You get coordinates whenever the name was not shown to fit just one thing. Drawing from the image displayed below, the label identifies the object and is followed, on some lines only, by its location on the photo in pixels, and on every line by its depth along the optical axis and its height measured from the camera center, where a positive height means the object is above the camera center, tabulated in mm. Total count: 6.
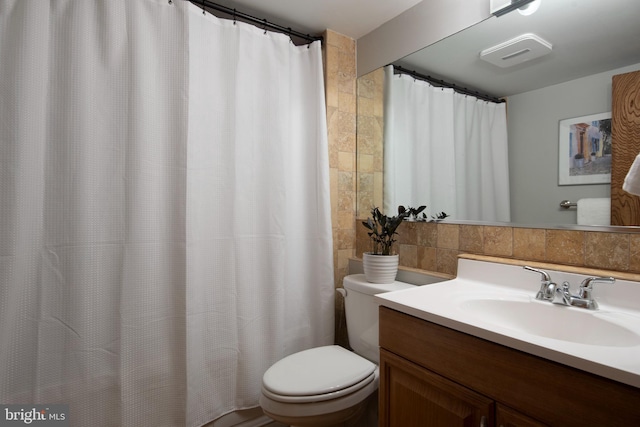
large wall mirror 1097 +506
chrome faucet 985 -242
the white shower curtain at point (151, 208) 1164 +51
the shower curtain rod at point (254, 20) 1571 +1026
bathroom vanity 670 -344
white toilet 1218 -629
